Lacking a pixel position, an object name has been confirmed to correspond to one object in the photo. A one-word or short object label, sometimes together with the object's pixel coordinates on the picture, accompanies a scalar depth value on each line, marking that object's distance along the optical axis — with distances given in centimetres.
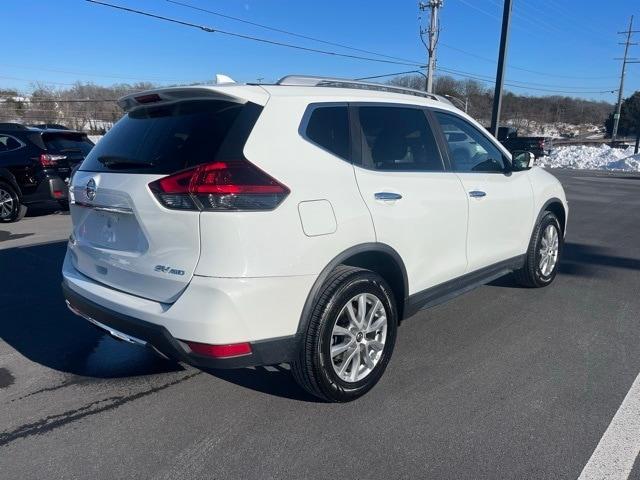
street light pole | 1275
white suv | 248
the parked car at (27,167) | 896
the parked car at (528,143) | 2806
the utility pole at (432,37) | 3083
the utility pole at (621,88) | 4784
